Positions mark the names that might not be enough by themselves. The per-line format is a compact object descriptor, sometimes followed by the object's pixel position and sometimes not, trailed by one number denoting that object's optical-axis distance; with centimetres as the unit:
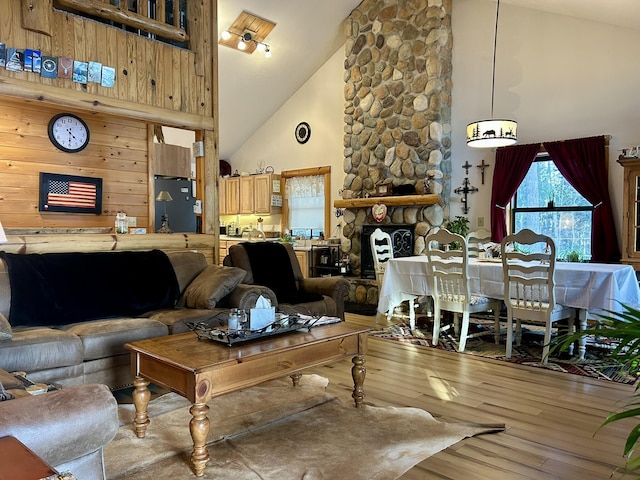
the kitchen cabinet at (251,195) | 877
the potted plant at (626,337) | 92
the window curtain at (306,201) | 830
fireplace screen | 666
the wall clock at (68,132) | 484
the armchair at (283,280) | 437
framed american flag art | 479
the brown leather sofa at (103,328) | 271
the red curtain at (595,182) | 536
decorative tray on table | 254
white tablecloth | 370
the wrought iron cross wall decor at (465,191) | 652
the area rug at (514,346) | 374
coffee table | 214
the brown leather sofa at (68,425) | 136
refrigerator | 595
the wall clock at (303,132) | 837
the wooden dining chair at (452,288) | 425
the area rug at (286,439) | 218
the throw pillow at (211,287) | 363
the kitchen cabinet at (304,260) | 753
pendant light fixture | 482
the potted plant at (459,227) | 601
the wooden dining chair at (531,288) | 376
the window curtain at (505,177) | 597
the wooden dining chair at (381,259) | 513
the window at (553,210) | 573
